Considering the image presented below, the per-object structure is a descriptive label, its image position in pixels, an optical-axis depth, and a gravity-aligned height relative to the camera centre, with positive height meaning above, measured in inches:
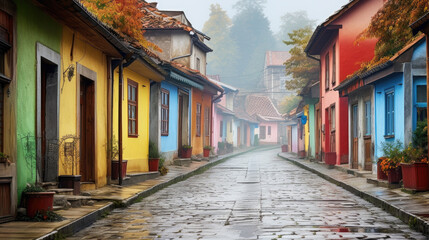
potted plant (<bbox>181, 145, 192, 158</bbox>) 1013.2 -25.7
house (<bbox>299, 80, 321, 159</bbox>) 1166.5 +45.2
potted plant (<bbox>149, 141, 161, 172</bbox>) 718.5 -26.0
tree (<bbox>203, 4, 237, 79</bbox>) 3811.5 +598.9
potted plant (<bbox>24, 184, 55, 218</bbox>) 327.0 -36.9
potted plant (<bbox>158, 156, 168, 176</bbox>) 733.5 -41.3
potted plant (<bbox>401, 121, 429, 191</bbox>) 459.8 -21.3
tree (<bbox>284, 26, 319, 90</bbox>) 1332.4 +171.5
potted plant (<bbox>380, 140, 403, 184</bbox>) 518.9 -26.1
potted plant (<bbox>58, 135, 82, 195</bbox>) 416.8 -18.6
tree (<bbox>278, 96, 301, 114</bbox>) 1998.6 +116.1
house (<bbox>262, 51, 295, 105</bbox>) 3316.9 +347.4
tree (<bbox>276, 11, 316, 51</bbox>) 4416.8 +864.8
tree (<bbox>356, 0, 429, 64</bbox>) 519.2 +112.5
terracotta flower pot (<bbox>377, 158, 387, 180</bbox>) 559.5 -35.2
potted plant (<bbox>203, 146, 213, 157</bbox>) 1213.1 -28.9
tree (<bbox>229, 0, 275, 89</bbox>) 3826.3 +660.8
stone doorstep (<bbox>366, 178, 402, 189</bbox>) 520.7 -43.3
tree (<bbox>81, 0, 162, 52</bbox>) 674.2 +142.7
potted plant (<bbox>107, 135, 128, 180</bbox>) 562.1 -23.3
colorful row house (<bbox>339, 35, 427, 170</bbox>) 543.8 +37.4
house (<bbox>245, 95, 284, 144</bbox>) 2928.2 +74.2
